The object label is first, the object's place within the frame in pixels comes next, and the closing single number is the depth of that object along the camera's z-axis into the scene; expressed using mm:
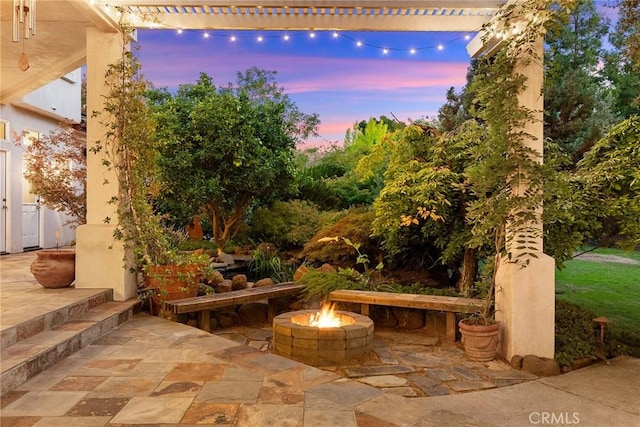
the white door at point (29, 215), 9203
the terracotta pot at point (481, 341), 3965
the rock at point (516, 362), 3863
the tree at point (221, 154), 8008
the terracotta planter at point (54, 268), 4832
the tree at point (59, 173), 7293
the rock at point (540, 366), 3764
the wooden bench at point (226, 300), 4766
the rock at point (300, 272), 6376
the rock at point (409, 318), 5289
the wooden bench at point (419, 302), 4562
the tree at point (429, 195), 5129
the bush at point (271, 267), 7348
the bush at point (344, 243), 6824
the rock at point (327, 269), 6430
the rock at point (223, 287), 6047
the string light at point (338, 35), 5271
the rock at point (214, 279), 5934
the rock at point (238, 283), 6176
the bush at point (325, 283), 5703
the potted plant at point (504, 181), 3902
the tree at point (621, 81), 11092
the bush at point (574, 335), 4078
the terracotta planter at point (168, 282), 4848
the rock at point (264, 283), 6236
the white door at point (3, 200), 8492
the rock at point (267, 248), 8359
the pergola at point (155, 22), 4582
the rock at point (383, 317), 5426
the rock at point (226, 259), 7867
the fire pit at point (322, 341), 3891
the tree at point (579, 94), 8820
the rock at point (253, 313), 5676
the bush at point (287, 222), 8367
